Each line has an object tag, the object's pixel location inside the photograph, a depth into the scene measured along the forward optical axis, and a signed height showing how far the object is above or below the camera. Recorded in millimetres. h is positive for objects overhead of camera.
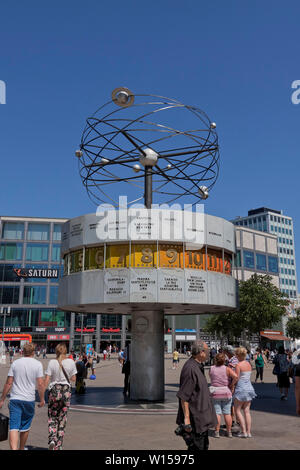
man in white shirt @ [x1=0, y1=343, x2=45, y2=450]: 6996 -832
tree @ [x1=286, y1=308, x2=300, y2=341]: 81325 +2237
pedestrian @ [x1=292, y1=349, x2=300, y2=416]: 6582 -490
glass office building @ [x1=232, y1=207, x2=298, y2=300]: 158500 +39345
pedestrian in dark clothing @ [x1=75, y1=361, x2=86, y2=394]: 17875 -1524
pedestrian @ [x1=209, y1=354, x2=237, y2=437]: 9922 -1144
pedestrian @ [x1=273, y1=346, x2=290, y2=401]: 16641 -1151
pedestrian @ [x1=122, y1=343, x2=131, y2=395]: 17609 -1335
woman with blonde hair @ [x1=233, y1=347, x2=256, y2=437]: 9828 -1180
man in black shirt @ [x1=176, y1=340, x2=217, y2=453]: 6246 -954
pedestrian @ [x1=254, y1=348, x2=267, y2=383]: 22888 -1107
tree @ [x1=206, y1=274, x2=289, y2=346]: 42094 +2946
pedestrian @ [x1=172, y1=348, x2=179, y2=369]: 41962 -1866
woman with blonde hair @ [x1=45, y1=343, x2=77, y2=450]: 7497 -1002
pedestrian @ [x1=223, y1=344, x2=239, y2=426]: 11430 -575
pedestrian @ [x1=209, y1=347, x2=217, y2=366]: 38706 -1327
